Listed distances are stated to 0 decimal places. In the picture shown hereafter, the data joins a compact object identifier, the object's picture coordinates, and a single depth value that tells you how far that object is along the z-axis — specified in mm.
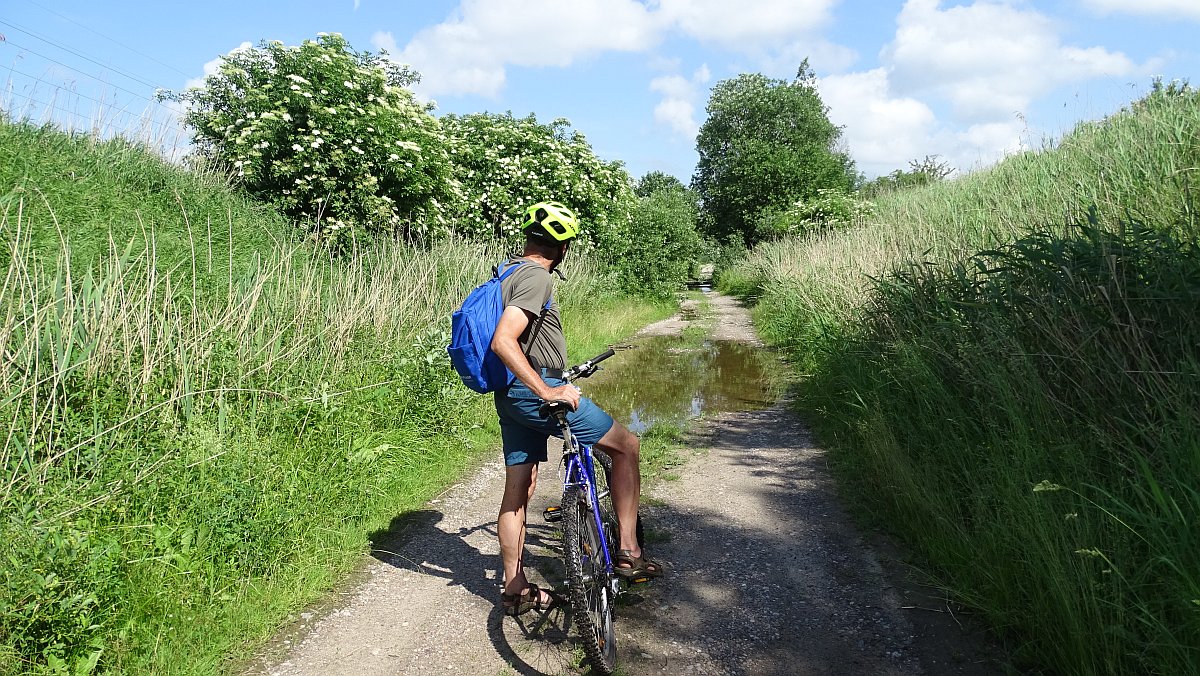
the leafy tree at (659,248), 23031
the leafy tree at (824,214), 20938
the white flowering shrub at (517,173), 16828
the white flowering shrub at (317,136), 10000
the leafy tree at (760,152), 43844
